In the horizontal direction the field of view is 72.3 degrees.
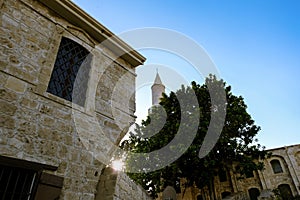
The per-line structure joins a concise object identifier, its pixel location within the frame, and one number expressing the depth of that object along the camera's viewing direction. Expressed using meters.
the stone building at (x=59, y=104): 3.25
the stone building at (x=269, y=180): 17.31
